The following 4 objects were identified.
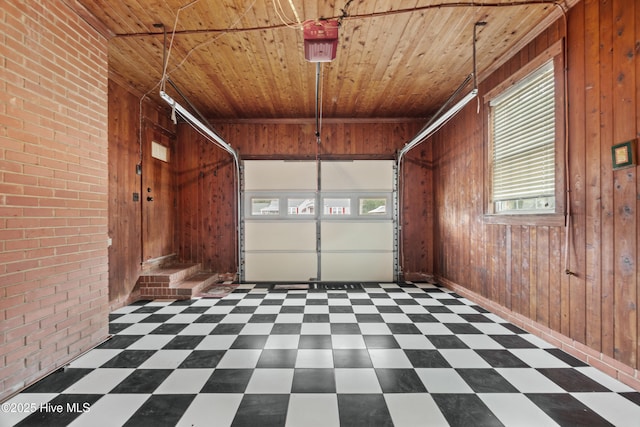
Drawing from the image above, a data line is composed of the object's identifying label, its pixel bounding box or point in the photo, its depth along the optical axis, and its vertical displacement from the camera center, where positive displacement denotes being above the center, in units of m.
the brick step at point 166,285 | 3.99 -1.11
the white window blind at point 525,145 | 2.61 +0.72
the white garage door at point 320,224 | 5.07 -0.23
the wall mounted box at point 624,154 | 1.86 +0.40
